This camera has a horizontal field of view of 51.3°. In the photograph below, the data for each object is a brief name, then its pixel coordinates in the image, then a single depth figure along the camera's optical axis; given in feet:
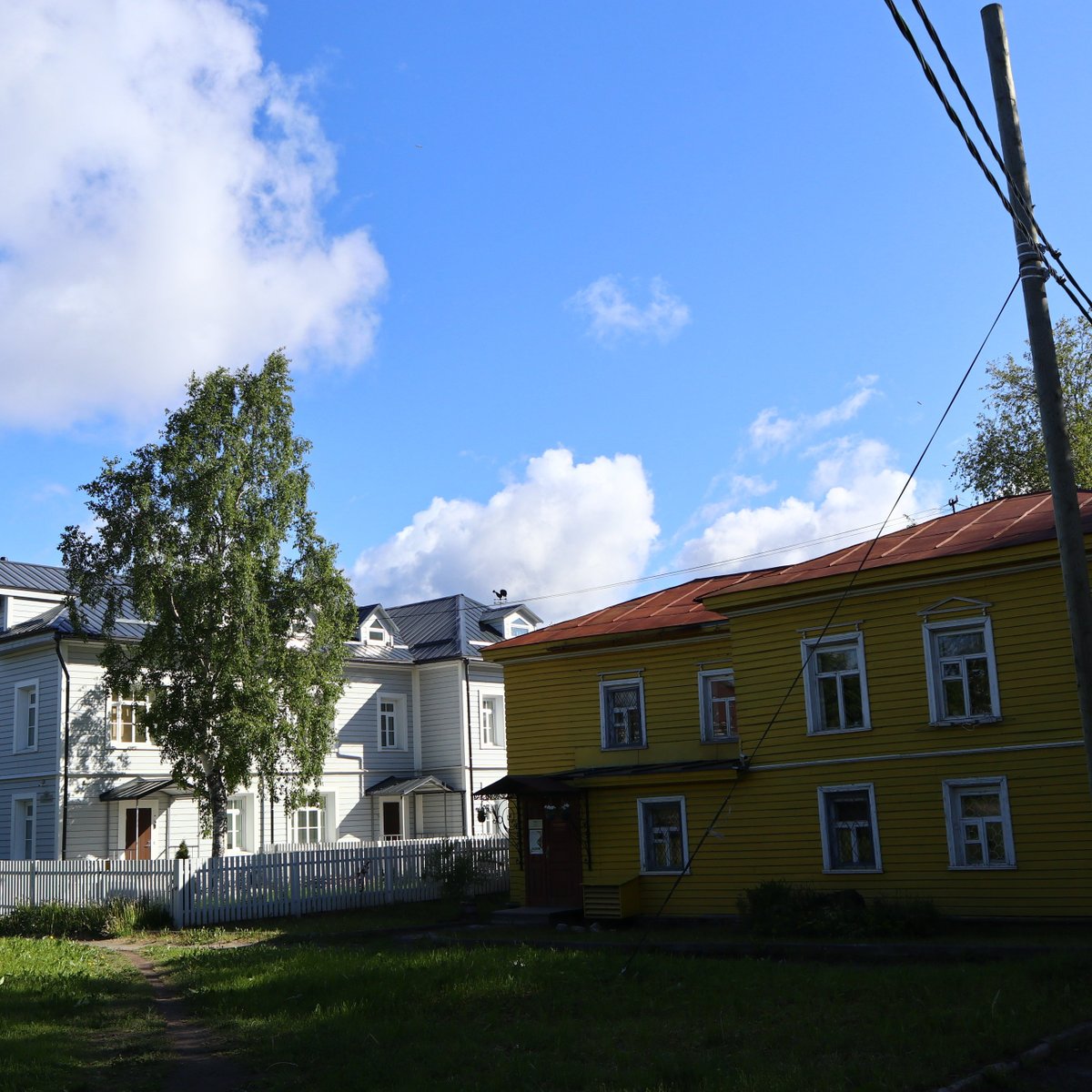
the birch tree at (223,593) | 85.61
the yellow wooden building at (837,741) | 58.85
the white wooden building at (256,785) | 101.55
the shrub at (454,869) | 81.71
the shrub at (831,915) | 56.08
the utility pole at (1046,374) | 33.24
